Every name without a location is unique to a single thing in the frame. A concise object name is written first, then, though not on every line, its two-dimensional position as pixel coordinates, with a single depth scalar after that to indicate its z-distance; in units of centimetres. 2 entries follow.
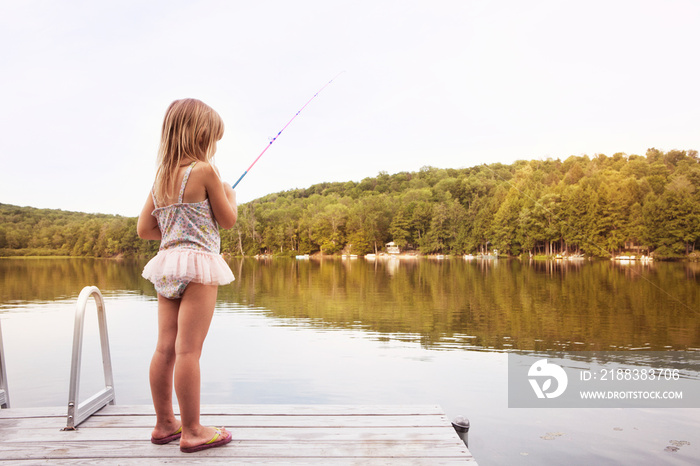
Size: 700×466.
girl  237
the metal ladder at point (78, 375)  267
